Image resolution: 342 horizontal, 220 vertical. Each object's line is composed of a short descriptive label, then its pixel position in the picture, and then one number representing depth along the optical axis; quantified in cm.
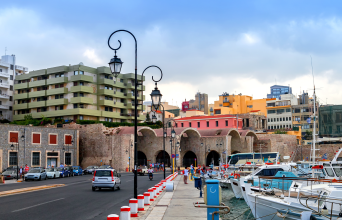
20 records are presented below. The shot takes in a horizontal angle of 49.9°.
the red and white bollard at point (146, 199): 1648
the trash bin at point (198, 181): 2209
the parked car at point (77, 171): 5182
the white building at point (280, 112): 10602
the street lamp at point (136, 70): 1423
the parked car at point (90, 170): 5500
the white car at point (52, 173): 4181
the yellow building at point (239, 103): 11169
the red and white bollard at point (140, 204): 1466
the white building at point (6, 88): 8381
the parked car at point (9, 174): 4049
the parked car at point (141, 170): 5081
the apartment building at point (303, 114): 10156
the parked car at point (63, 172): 4584
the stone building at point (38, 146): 4966
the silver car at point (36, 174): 3866
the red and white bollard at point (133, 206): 1328
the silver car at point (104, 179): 2450
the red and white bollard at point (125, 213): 1080
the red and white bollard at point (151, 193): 1831
